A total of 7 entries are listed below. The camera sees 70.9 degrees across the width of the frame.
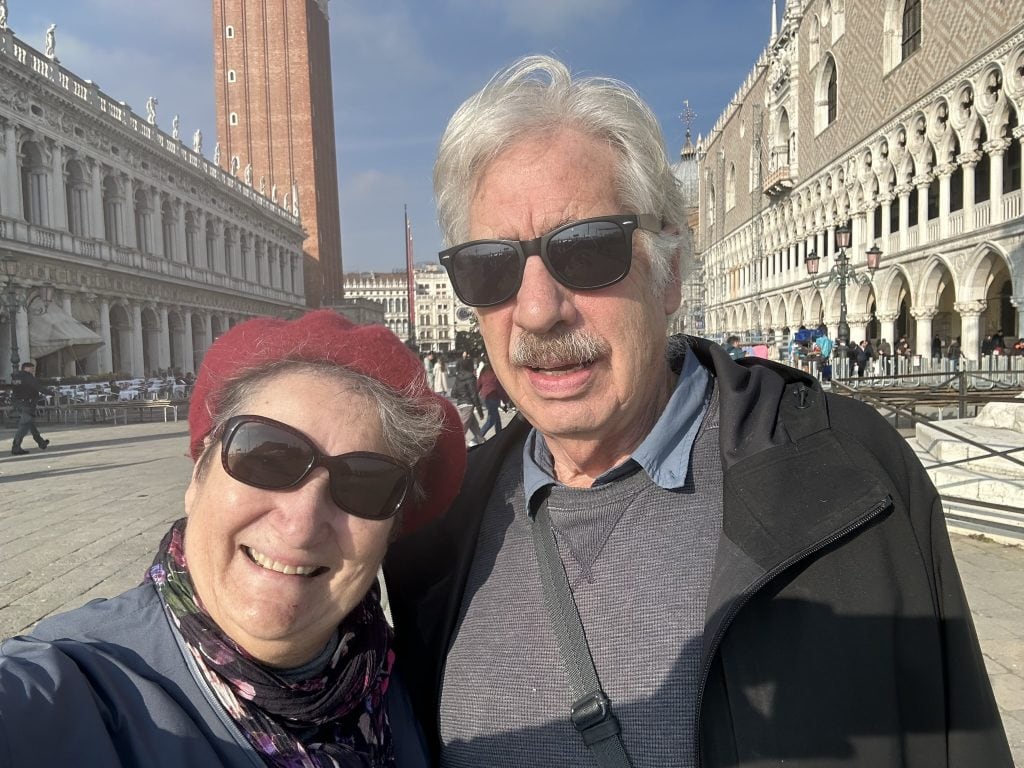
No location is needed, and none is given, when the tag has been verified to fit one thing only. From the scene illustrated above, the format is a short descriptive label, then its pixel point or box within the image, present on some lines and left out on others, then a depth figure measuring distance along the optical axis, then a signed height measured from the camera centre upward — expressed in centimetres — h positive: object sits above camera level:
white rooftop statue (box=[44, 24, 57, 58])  2266 +1029
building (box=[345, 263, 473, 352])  10612 +850
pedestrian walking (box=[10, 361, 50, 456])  1066 -52
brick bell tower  4988 +1895
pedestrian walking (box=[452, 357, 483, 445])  1187 -53
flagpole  2554 +294
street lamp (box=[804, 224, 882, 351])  1697 +194
